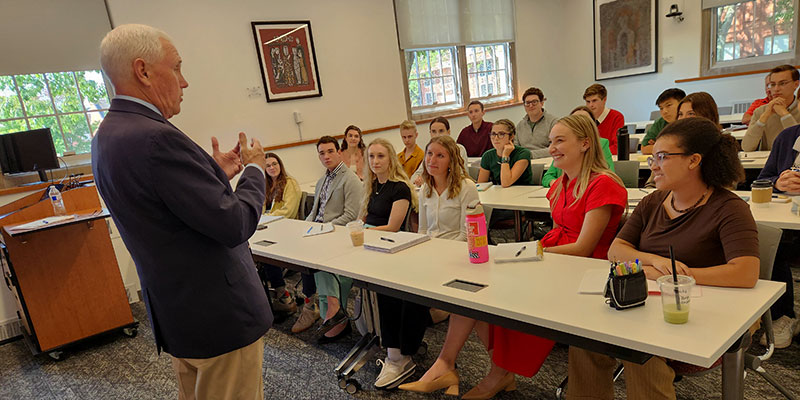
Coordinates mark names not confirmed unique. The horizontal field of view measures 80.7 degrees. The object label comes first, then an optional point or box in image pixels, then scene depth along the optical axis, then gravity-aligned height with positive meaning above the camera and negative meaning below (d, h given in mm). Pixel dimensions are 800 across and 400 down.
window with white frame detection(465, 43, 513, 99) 7438 +353
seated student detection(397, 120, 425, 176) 4797 -471
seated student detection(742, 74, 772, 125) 4590 -505
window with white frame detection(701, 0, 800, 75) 6336 +341
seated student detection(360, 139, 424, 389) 2434 -754
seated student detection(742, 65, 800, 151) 3740 -436
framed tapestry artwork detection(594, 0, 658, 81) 7484 +615
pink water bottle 1885 -558
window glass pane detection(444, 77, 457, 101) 7207 +149
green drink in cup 1246 -593
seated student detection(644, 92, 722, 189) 3072 -256
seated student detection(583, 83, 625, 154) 4605 -347
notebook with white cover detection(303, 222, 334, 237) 2916 -696
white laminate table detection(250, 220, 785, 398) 1206 -670
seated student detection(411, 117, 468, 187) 4914 -270
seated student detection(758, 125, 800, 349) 2175 -798
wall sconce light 7046 +822
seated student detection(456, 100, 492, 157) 5656 -455
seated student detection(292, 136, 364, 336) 3289 -616
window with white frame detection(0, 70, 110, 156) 4121 +402
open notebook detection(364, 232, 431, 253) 2295 -667
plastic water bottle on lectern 3438 -369
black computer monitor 3846 +18
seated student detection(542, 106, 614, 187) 3232 -623
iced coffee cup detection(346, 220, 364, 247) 2461 -627
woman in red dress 2020 -642
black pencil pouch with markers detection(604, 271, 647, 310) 1348 -602
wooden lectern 3168 -876
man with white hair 1225 -227
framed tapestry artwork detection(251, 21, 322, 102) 5340 +682
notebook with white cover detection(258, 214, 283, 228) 3456 -714
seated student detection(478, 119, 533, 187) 3746 -525
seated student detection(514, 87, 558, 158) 5078 -389
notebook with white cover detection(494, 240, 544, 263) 1887 -650
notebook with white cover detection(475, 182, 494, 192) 3807 -731
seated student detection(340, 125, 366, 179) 5195 -406
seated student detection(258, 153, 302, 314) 3990 -598
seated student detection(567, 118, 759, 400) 1473 -534
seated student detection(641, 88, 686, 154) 3926 -282
